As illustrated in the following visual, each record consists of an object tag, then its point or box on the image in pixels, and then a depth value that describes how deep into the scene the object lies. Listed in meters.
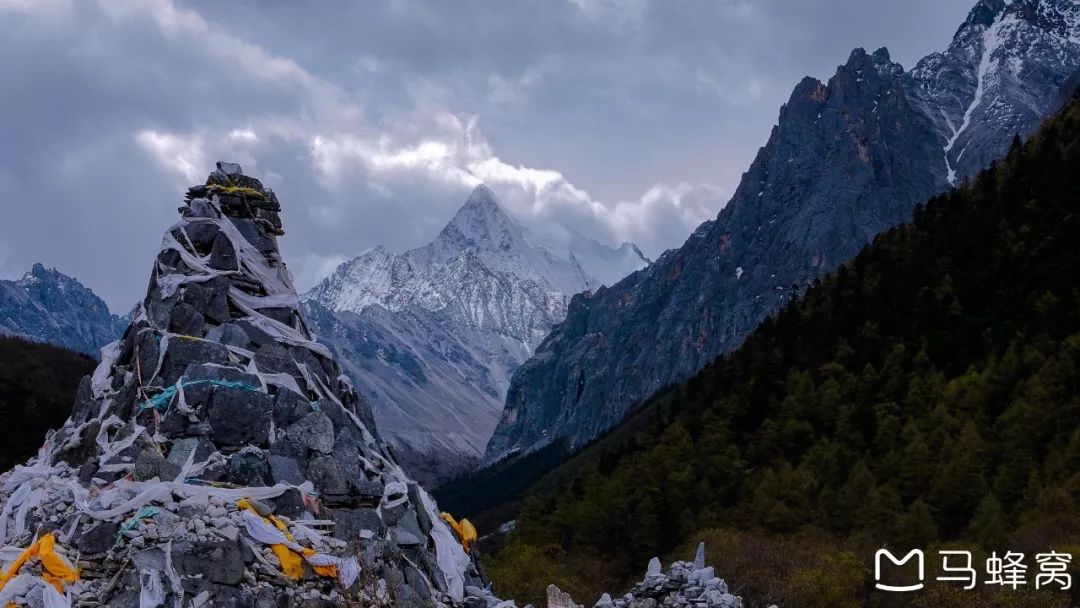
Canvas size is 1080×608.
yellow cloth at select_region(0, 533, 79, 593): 18.75
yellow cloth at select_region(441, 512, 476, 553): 26.75
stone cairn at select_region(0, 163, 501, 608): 19.39
